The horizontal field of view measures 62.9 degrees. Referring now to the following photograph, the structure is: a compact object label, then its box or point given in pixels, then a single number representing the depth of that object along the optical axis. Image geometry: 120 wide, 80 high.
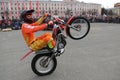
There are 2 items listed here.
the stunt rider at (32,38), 2.53
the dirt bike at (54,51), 2.64
